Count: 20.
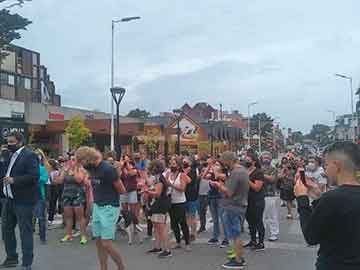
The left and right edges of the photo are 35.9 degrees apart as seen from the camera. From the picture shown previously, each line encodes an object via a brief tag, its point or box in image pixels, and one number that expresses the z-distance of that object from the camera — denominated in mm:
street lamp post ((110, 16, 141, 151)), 27716
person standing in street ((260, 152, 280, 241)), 11164
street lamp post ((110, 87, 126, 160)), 21522
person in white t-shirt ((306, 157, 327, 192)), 12727
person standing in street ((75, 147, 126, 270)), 7027
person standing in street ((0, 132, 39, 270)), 7246
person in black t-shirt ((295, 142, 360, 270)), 3191
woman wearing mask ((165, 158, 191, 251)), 9609
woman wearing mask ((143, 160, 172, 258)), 9180
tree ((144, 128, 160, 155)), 46562
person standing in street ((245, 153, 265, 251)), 9750
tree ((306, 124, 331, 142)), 167050
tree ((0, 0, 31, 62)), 38194
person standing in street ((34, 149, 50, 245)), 10406
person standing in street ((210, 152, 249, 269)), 8273
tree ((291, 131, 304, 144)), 170000
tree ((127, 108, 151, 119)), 123125
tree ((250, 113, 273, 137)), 113862
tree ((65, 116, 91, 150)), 37500
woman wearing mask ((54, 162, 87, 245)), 10391
